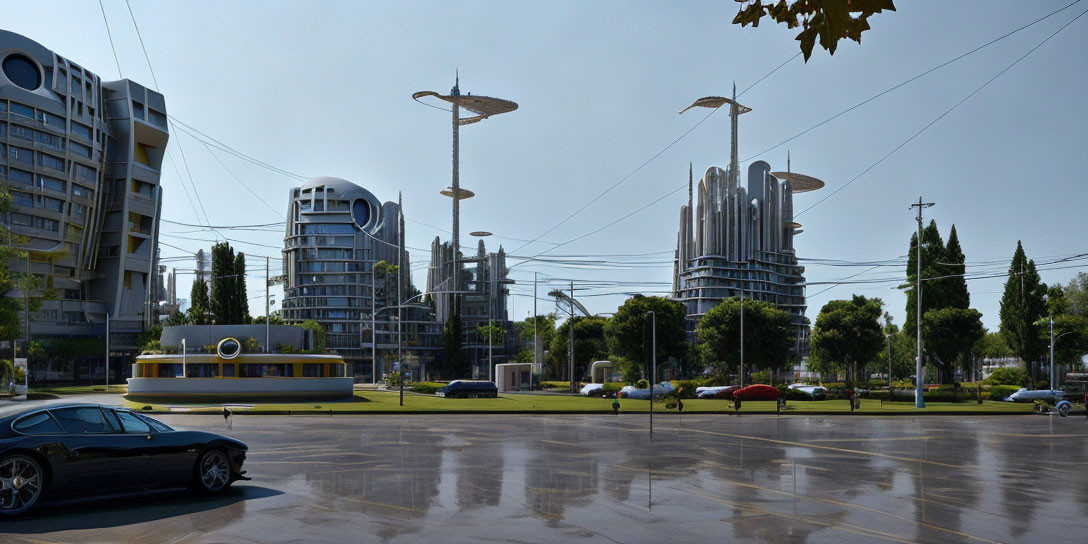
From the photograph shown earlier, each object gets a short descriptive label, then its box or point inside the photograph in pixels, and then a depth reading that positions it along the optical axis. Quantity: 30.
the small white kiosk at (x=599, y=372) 93.88
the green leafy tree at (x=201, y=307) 88.56
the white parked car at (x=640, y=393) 66.81
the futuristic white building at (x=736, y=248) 159.25
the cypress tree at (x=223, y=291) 84.19
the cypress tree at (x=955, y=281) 100.19
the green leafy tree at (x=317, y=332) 102.94
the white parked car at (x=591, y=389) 74.69
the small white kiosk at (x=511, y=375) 88.19
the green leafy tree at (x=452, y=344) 130.88
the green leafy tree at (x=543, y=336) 129.88
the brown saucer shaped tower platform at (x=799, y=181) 190.50
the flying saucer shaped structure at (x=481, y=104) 144.25
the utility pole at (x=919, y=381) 51.44
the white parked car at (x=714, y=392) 67.75
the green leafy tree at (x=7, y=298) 53.81
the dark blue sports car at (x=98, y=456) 11.85
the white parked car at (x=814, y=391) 69.12
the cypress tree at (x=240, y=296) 85.75
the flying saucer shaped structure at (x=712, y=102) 153.62
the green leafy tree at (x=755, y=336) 92.62
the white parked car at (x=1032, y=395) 63.00
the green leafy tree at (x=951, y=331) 95.31
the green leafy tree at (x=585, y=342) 122.25
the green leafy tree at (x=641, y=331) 94.00
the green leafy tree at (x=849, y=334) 95.88
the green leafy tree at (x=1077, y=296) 115.72
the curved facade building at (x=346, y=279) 151.75
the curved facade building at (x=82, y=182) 95.88
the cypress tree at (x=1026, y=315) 92.44
